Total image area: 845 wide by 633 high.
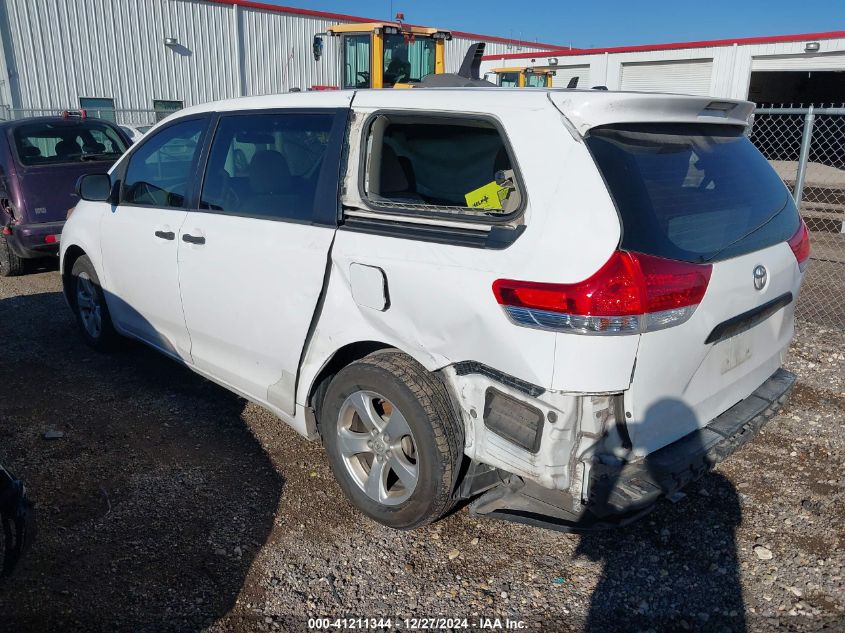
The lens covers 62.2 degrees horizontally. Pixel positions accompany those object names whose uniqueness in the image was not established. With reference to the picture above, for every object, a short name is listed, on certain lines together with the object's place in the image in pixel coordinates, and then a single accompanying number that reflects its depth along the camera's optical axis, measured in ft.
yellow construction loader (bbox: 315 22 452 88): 43.24
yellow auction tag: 9.48
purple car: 24.49
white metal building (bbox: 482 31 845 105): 61.57
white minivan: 7.87
